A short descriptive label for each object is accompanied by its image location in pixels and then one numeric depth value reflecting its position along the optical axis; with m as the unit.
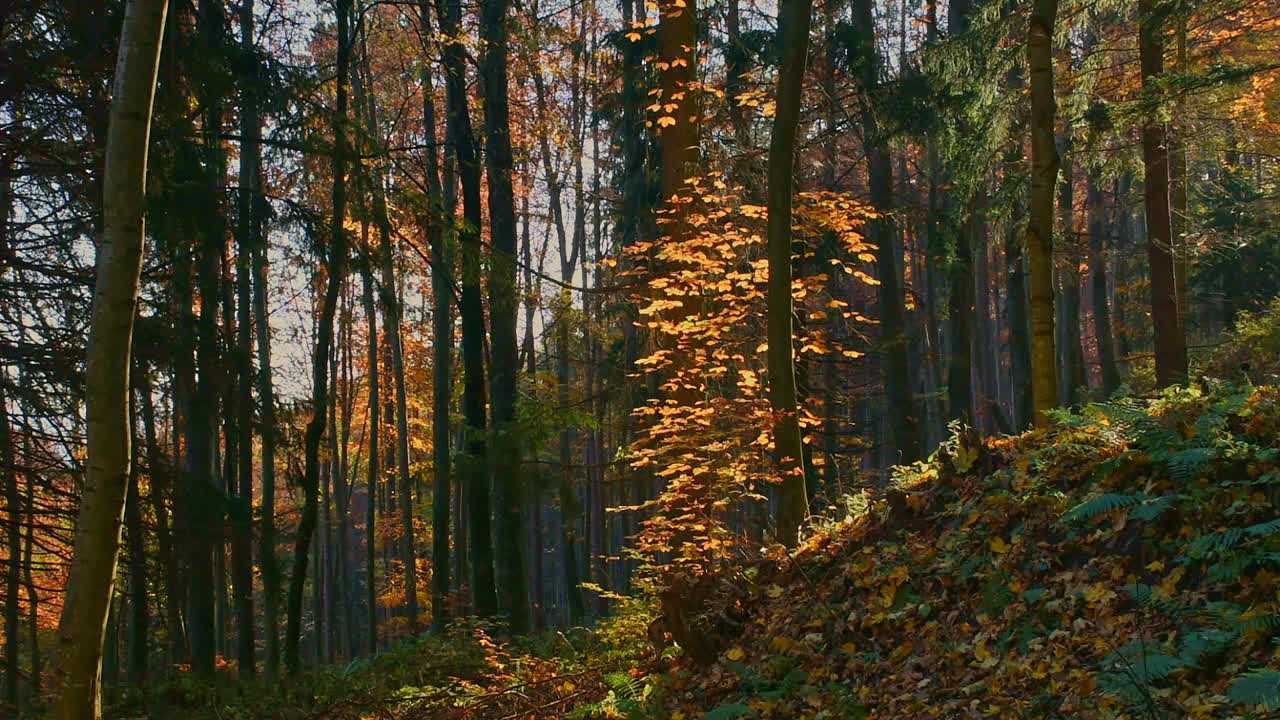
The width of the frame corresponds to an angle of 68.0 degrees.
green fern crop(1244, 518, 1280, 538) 4.32
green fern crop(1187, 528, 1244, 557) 4.48
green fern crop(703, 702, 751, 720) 5.50
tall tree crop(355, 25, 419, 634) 22.70
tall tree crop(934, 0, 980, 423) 18.80
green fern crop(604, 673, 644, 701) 6.66
